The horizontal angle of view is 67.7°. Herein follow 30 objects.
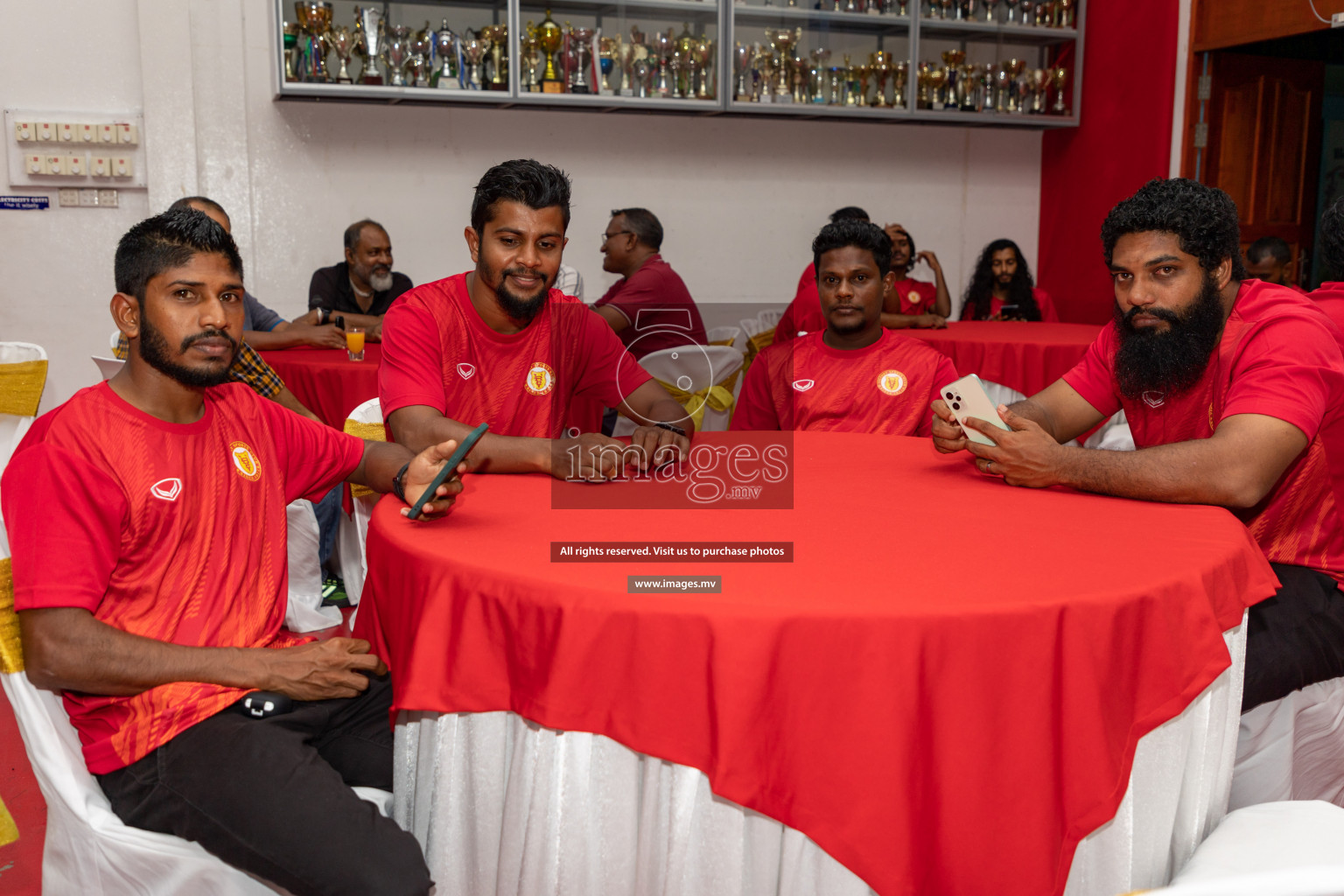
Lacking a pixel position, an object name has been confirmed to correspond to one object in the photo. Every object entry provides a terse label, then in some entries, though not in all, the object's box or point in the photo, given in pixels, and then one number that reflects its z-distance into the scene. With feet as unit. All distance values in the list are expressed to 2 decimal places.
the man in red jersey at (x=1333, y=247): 7.75
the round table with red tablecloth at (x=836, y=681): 3.83
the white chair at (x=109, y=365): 10.89
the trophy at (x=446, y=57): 17.83
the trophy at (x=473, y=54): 17.93
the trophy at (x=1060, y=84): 21.35
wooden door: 19.19
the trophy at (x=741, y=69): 19.27
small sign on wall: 17.26
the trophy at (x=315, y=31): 17.21
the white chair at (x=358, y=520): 8.66
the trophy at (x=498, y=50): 17.99
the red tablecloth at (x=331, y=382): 11.57
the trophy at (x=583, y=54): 18.43
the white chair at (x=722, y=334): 18.67
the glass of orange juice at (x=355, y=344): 12.30
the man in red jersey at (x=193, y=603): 4.28
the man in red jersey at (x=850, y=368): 9.36
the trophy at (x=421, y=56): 17.74
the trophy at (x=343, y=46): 17.42
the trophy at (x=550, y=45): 18.20
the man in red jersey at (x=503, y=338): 7.34
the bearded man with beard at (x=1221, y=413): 5.68
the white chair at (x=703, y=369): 11.11
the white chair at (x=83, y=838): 4.33
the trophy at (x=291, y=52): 17.21
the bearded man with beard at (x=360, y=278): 16.40
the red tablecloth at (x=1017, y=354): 13.46
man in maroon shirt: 13.80
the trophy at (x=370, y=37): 17.53
